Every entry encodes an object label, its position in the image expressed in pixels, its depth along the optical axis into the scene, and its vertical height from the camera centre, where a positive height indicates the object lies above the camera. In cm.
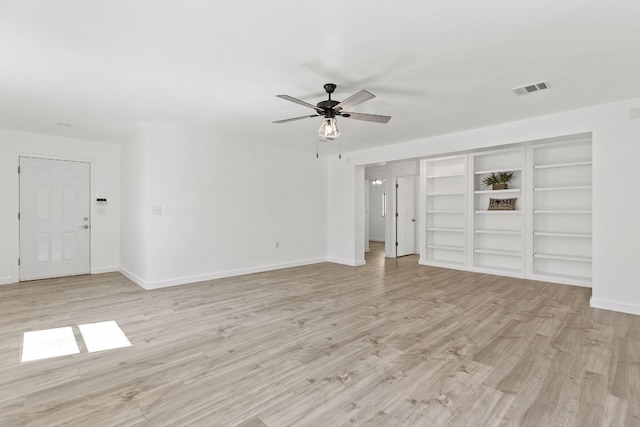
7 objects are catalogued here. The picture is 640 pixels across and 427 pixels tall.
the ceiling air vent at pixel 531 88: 332 +132
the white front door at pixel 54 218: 540 -17
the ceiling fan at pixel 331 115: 325 +100
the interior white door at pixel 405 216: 840 -14
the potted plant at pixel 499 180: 597 +60
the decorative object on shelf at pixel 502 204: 593 +14
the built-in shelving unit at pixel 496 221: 589 -18
